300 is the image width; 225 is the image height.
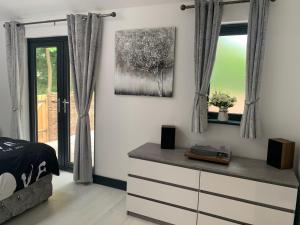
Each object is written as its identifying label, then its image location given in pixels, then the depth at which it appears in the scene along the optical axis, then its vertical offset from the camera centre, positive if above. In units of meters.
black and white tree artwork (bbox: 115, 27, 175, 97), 2.80 +0.31
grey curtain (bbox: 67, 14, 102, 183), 3.08 +0.17
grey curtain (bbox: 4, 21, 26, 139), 3.70 +0.25
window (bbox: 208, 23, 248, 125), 2.60 +0.25
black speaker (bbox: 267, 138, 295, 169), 2.17 -0.57
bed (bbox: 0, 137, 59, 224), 2.25 -0.91
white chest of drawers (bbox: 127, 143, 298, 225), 1.98 -0.92
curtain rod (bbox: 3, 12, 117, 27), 2.98 +0.90
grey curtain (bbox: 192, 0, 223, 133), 2.44 +0.41
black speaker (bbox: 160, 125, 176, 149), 2.70 -0.55
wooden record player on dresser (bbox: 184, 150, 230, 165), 2.27 -0.67
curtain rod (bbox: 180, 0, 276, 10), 2.39 +0.87
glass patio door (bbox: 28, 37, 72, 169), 3.58 -0.14
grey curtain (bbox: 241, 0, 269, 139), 2.27 +0.27
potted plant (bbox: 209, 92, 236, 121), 2.61 -0.15
